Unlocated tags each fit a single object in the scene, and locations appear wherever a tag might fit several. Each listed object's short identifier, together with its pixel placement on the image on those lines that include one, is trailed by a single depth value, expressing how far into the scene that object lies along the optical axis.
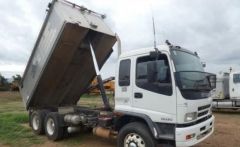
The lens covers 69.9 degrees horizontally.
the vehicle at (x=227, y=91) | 10.09
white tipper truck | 3.59
